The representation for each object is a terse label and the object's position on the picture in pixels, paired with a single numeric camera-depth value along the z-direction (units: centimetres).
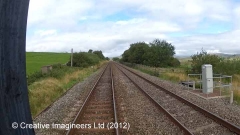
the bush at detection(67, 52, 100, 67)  4085
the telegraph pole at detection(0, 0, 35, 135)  137
